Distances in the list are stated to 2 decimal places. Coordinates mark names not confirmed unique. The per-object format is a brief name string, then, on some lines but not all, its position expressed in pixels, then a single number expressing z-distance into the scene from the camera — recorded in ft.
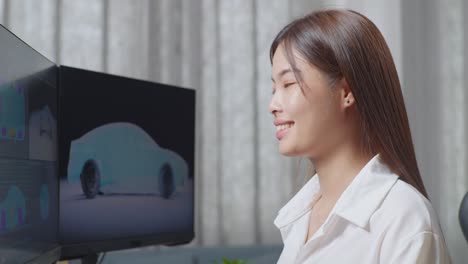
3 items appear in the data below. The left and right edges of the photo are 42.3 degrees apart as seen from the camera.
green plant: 3.89
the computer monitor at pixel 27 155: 2.81
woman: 2.97
